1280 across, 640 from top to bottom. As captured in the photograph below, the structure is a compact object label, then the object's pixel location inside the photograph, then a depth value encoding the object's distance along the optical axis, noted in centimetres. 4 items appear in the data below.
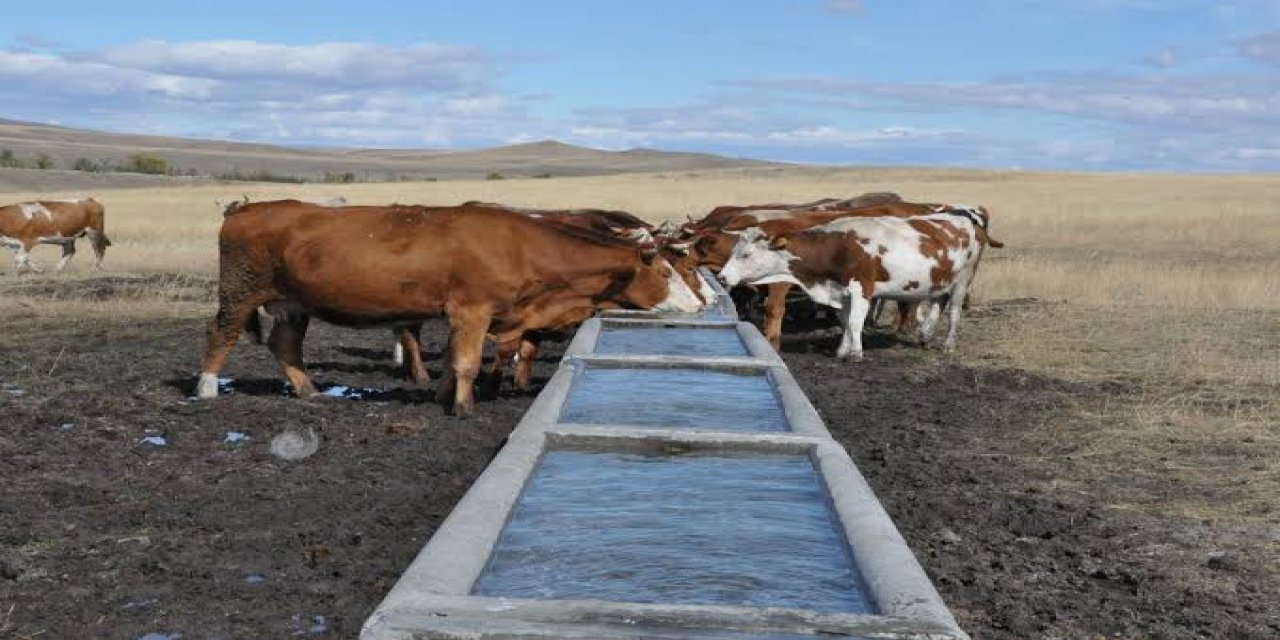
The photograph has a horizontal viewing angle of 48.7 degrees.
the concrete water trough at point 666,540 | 364
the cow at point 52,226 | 2620
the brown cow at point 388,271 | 1005
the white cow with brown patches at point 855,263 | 1452
